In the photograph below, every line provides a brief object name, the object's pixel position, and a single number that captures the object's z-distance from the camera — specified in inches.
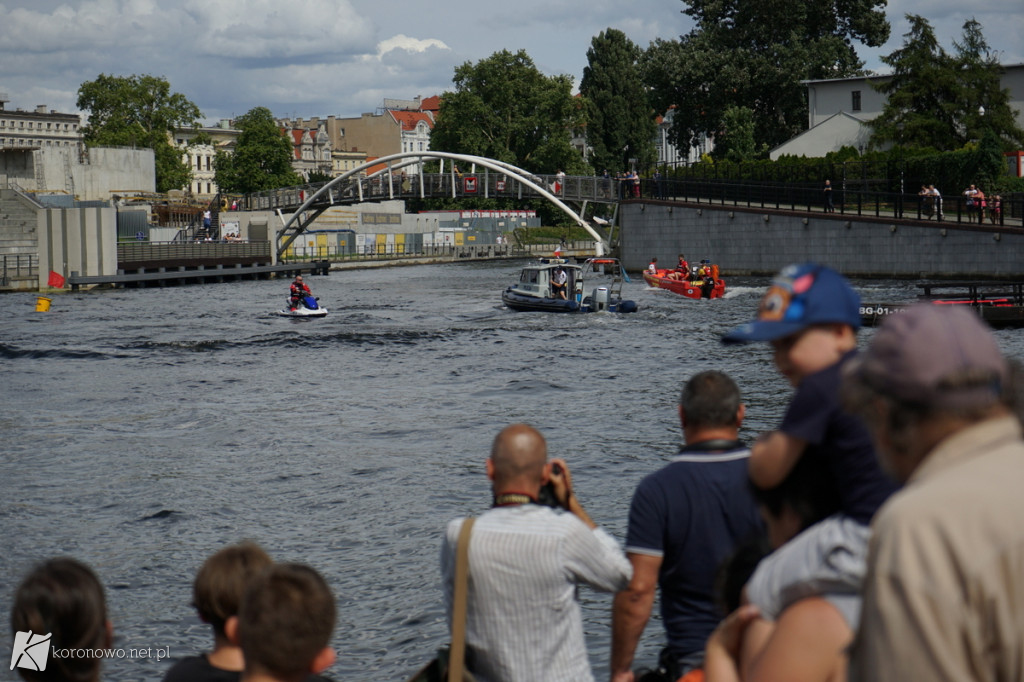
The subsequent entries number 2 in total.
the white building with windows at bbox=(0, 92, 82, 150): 6063.0
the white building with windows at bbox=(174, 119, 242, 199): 6412.4
